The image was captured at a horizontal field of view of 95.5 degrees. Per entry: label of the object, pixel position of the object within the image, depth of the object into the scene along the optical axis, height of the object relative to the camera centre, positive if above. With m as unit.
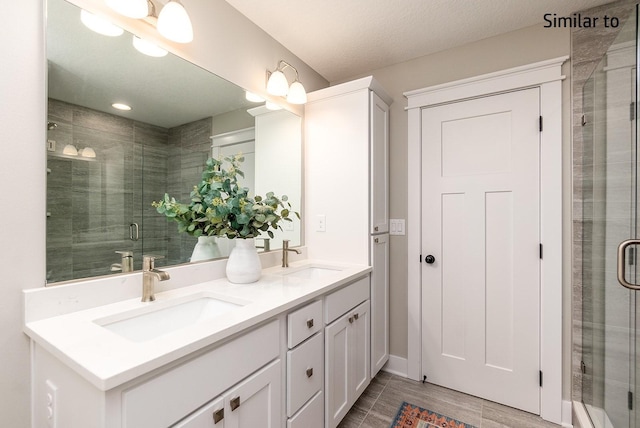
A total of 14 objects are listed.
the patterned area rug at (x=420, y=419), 1.70 -1.24
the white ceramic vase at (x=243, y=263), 1.46 -0.26
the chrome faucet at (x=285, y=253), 1.94 -0.27
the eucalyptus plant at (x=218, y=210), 1.38 +0.01
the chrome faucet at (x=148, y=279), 1.14 -0.26
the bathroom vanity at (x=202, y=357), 0.71 -0.45
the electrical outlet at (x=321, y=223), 2.15 -0.07
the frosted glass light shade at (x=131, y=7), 1.12 +0.80
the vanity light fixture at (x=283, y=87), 1.85 +0.83
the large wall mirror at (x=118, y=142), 1.04 +0.31
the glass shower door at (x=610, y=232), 1.28 -0.10
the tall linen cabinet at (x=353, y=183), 1.99 +0.21
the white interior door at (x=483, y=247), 1.85 -0.23
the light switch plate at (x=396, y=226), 2.27 -0.10
